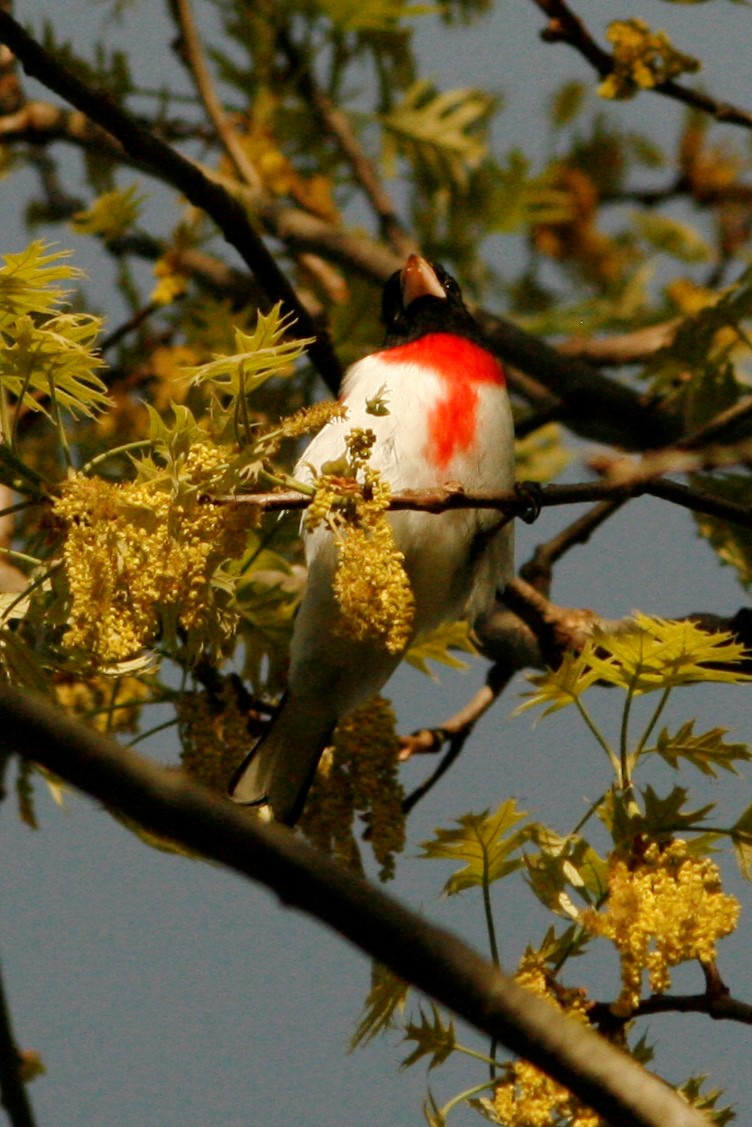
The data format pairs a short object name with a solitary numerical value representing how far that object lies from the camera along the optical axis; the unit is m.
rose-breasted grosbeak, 6.59
